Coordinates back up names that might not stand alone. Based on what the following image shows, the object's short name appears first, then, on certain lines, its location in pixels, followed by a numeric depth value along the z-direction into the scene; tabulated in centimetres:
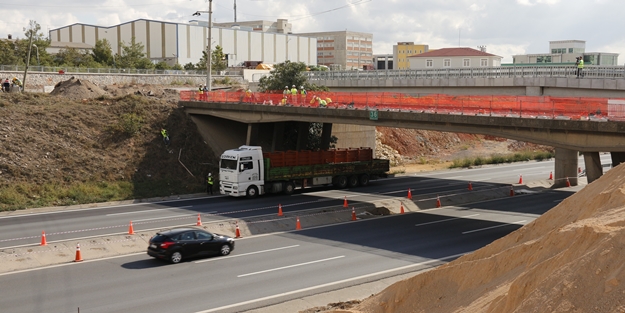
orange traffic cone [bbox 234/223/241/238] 2918
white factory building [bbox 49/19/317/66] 10206
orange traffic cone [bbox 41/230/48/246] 2655
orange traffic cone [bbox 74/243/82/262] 2466
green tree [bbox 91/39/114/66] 8631
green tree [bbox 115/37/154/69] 8446
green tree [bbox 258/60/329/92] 5588
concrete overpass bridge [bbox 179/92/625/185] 2753
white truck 4003
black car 2418
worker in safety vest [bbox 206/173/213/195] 4209
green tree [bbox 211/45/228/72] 8815
